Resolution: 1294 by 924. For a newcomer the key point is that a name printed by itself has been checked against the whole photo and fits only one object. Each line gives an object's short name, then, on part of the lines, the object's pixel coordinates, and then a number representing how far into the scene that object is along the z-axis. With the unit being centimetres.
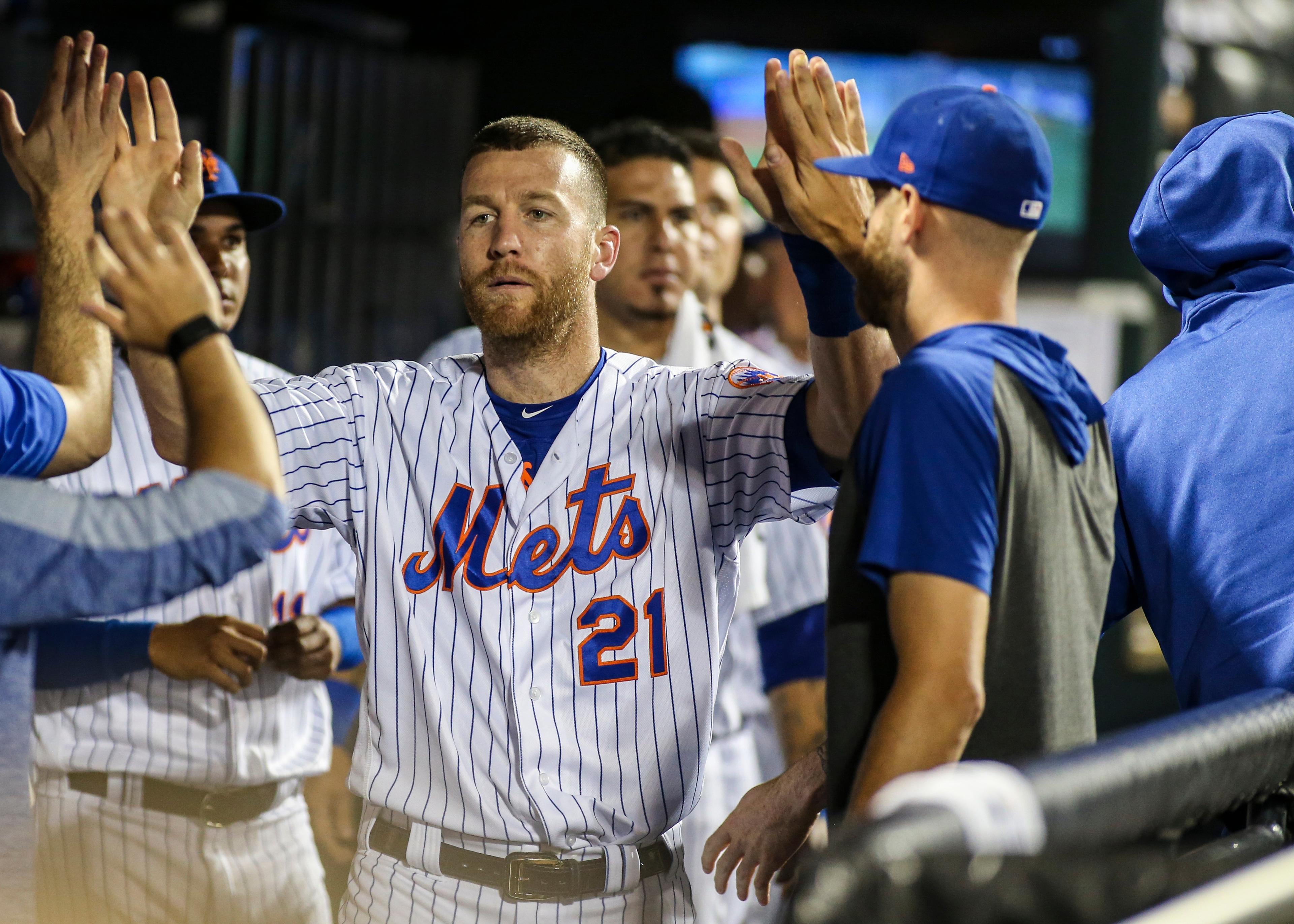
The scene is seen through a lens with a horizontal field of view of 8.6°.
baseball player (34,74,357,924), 1148
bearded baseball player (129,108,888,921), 1092
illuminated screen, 1944
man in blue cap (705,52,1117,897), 1046
